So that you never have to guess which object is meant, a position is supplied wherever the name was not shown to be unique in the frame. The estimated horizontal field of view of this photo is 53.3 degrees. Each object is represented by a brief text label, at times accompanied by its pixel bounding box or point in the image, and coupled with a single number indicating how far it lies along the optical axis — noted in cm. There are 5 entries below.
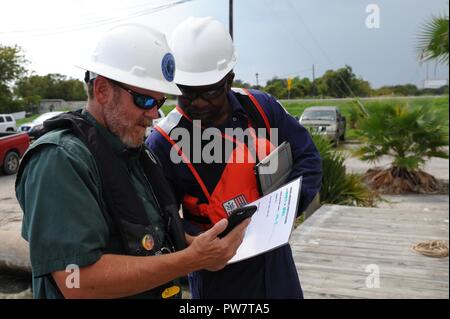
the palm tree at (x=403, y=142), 926
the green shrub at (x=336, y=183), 719
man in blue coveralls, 187
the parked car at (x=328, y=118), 1569
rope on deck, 411
